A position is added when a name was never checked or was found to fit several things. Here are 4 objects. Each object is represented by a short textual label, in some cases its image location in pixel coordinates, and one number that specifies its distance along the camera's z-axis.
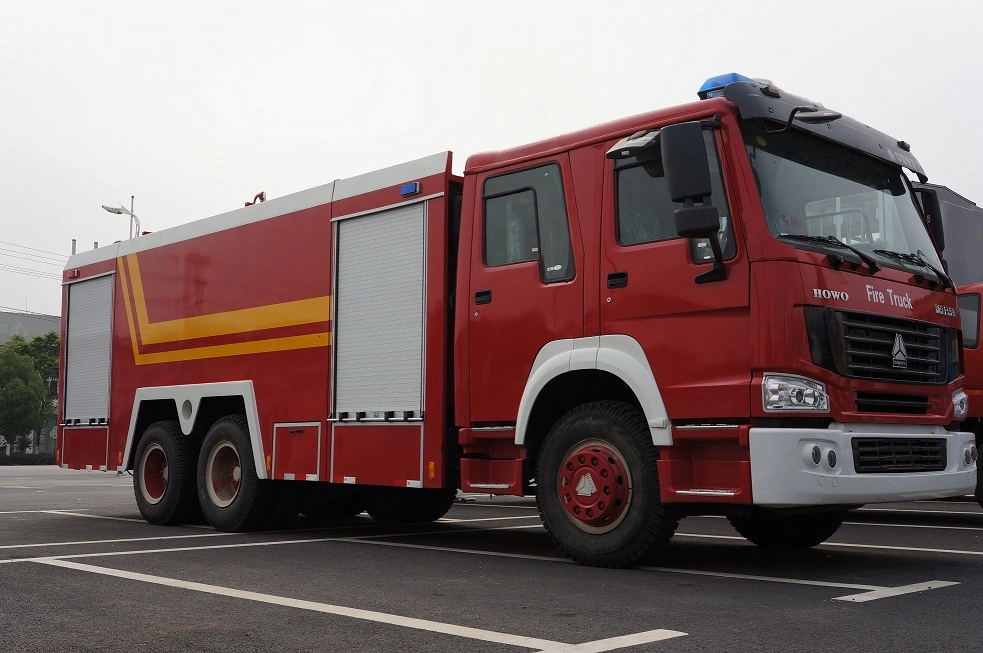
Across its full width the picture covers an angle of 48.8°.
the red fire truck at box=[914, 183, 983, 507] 11.14
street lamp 26.02
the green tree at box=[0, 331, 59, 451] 47.22
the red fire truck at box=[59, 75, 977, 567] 6.32
